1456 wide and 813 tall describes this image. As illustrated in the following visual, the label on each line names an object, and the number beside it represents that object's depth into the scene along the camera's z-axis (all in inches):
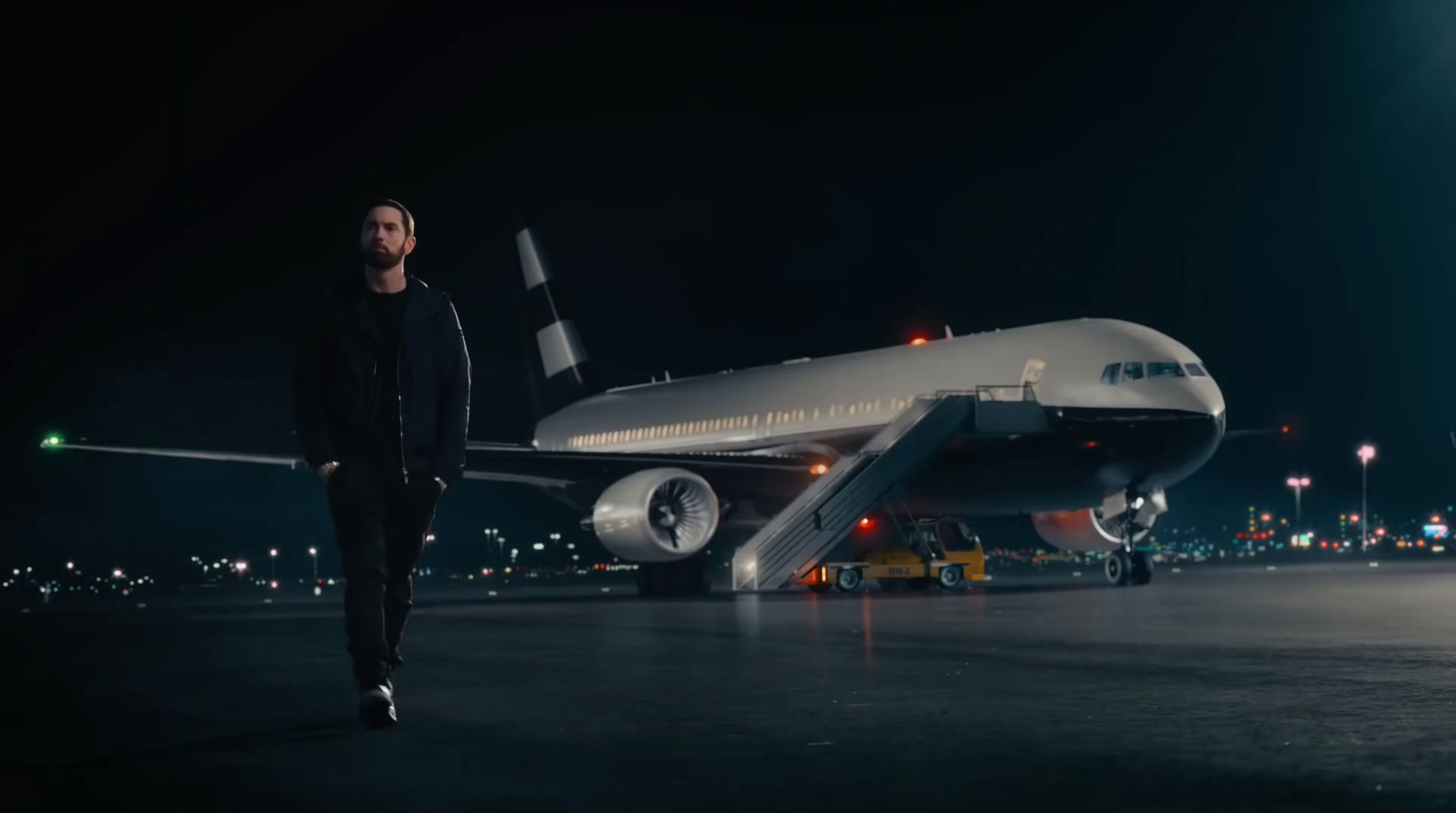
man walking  350.6
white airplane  1216.2
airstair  1138.7
